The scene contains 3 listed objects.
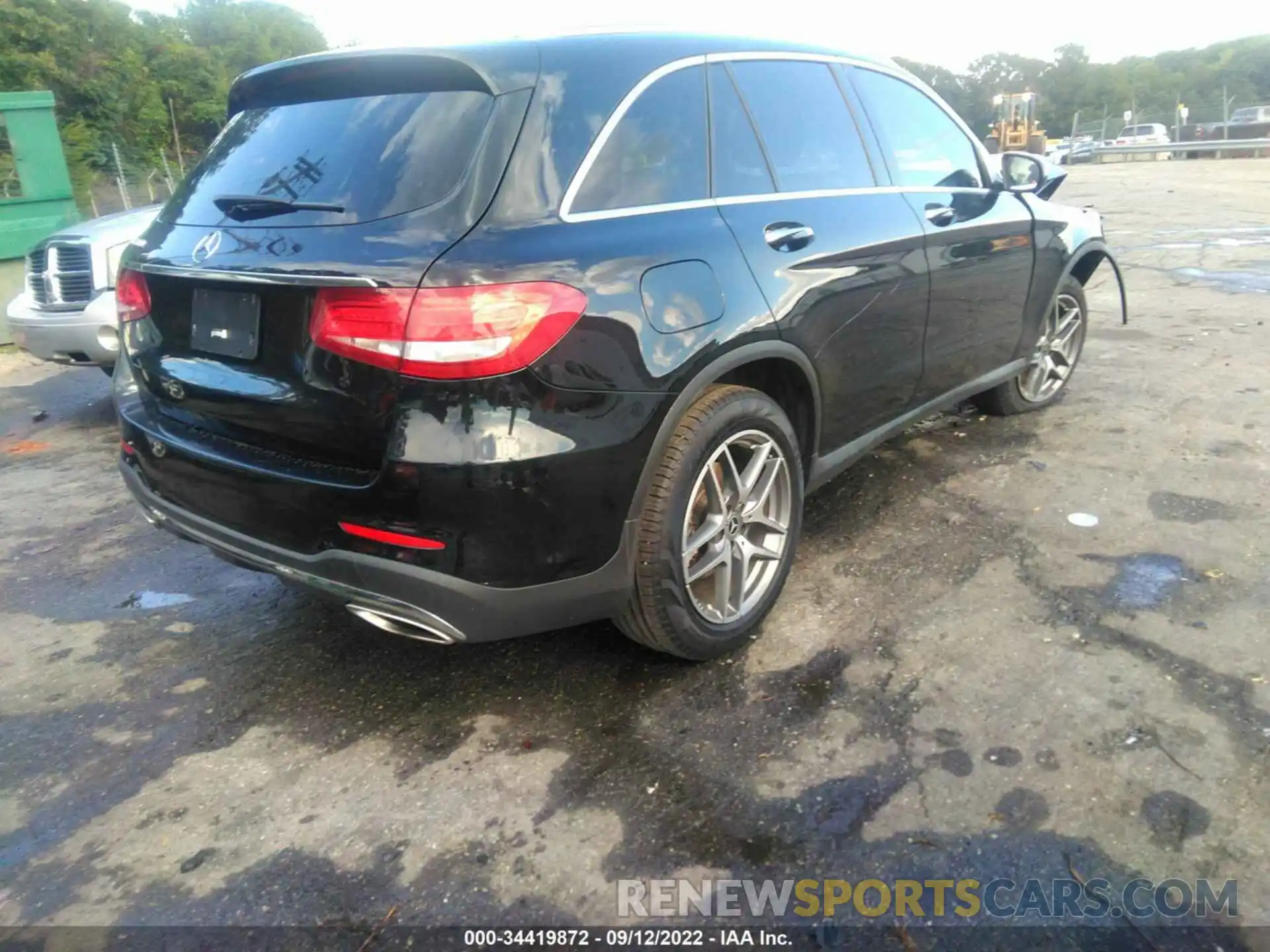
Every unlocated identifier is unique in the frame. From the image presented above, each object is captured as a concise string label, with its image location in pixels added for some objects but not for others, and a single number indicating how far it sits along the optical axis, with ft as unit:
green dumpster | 29.01
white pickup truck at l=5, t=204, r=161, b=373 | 18.67
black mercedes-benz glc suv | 7.53
